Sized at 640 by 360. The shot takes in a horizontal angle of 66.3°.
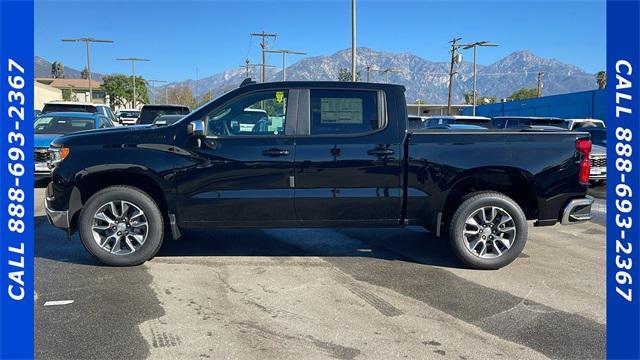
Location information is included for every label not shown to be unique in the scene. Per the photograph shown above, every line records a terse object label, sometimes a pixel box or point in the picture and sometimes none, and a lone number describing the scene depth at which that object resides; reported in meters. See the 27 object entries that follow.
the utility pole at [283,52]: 42.94
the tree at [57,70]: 137.75
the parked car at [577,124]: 16.74
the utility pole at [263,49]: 45.59
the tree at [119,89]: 82.44
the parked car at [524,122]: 16.58
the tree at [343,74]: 94.38
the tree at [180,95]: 86.06
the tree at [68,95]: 82.12
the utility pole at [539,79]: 73.97
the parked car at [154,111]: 14.23
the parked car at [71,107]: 15.81
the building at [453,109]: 67.69
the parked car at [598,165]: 11.66
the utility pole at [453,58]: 44.03
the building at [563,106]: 31.75
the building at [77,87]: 95.78
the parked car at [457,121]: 17.36
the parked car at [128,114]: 26.06
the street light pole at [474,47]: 40.94
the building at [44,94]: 53.92
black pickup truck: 5.12
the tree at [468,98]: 101.61
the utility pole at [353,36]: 19.86
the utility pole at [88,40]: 44.20
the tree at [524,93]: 89.29
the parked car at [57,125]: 10.22
